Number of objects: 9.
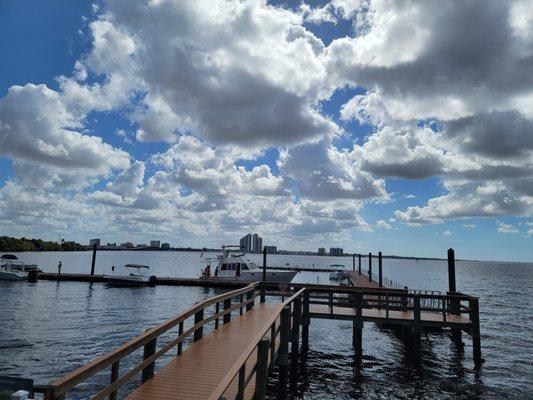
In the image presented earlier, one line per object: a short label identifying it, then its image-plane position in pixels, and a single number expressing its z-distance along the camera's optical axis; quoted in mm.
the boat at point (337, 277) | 58903
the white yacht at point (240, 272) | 46969
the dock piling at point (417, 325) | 15805
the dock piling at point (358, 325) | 16009
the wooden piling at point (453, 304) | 16969
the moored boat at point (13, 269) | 47625
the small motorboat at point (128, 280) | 46291
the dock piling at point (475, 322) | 15535
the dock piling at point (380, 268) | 39756
